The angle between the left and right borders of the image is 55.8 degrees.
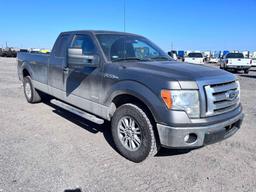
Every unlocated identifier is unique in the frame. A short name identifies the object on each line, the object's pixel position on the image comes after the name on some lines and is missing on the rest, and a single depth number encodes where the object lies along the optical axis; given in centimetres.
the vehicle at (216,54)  5714
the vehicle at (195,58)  2499
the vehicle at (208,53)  5618
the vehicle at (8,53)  5075
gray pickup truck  312
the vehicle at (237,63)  2000
